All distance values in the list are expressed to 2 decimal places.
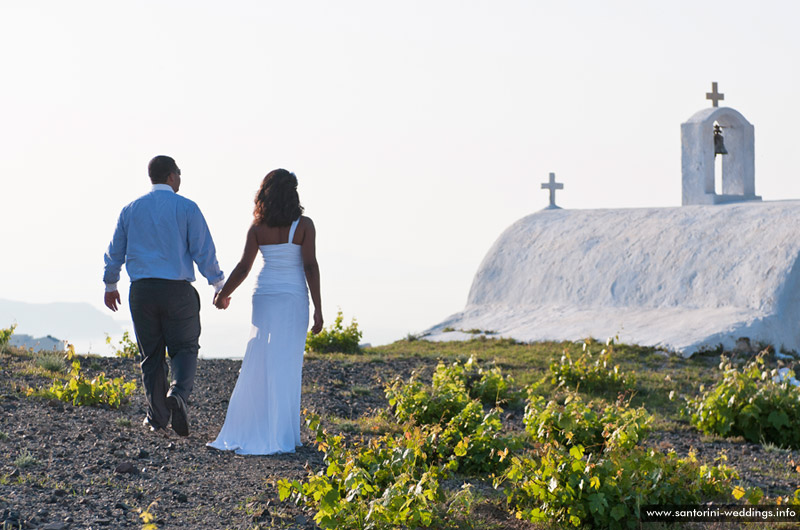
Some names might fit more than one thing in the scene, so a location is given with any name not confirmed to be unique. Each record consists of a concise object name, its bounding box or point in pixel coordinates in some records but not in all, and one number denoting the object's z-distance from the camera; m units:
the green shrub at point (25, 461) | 10.52
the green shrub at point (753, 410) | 15.27
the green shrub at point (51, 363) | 17.64
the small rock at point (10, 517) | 8.47
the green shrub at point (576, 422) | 11.70
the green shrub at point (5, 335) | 21.34
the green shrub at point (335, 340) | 26.02
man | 12.48
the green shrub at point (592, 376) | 19.19
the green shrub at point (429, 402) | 13.16
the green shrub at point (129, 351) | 22.02
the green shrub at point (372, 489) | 8.14
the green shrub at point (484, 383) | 15.07
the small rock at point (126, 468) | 10.61
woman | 12.21
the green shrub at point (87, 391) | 14.56
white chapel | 28.02
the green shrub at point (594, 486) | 9.16
